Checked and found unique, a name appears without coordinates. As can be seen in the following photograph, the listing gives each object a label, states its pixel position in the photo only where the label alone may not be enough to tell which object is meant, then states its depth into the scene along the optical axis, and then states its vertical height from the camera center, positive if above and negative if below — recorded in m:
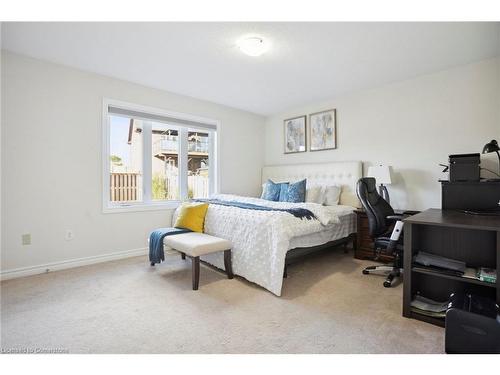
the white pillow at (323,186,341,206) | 3.78 -0.19
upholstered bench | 2.40 -0.63
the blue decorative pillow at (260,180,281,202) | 3.99 -0.14
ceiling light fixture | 2.34 +1.30
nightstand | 3.27 -0.75
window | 3.46 +0.38
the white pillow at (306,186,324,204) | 3.78 -0.18
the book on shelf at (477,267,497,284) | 1.64 -0.60
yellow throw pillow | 3.04 -0.42
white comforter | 2.30 -0.52
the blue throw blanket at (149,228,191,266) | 2.85 -0.68
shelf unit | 1.82 -0.51
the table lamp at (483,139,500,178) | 2.43 +0.35
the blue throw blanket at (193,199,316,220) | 2.66 -0.29
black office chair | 2.40 -0.44
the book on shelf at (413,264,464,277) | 1.76 -0.62
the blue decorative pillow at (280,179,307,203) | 3.67 -0.15
